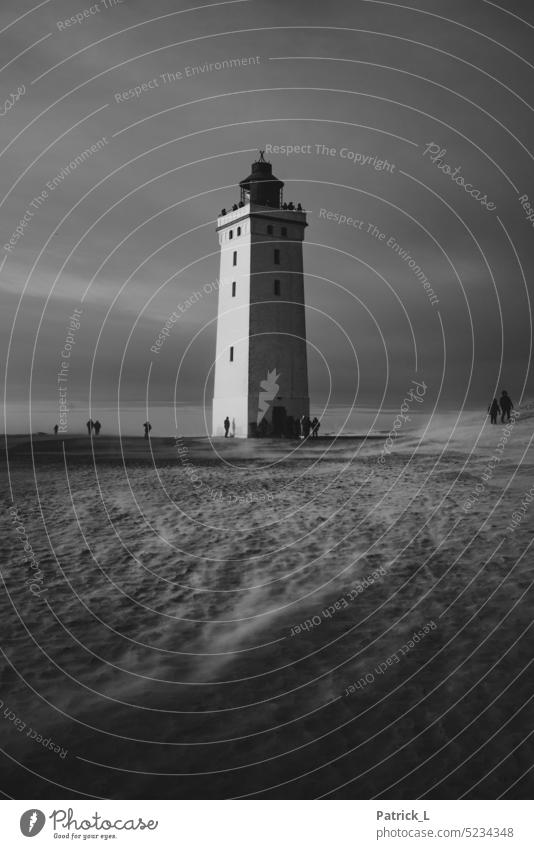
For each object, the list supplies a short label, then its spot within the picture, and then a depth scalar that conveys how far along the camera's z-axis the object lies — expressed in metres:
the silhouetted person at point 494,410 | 27.21
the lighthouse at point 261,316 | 37.53
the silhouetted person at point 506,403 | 27.28
